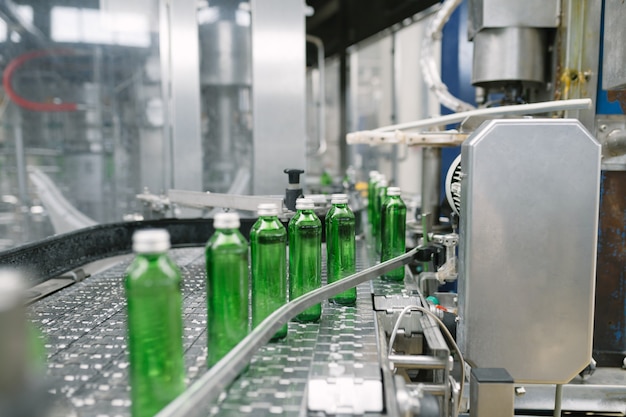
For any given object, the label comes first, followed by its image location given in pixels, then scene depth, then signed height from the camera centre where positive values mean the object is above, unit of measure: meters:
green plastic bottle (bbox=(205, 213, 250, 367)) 0.81 -0.20
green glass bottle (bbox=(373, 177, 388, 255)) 1.78 -0.14
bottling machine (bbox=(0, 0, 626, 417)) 0.81 -0.17
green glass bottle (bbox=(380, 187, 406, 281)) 1.48 -0.19
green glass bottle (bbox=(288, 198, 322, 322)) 1.11 -0.20
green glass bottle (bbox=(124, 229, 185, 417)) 0.65 -0.21
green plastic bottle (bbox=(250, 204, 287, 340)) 0.97 -0.19
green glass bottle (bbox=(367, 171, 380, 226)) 2.14 -0.11
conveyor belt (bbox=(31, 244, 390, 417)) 0.76 -0.34
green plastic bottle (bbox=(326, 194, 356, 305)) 1.25 -0.19
